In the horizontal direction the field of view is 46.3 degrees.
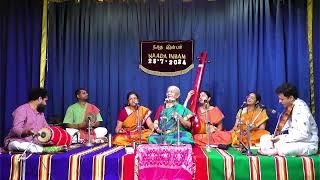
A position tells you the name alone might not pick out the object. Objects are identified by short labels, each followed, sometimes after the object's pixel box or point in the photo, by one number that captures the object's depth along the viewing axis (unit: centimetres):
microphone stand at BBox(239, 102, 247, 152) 447
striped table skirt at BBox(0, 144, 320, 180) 404
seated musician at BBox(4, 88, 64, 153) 445
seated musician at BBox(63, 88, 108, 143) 586
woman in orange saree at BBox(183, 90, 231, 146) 534
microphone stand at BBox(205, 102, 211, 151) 469
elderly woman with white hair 484
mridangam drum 444
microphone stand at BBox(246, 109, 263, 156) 417
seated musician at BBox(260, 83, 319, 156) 420
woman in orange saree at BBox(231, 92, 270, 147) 523
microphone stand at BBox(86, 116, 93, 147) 525
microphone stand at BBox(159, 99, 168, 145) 480
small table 407
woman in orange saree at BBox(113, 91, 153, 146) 559
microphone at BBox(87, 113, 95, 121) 559
